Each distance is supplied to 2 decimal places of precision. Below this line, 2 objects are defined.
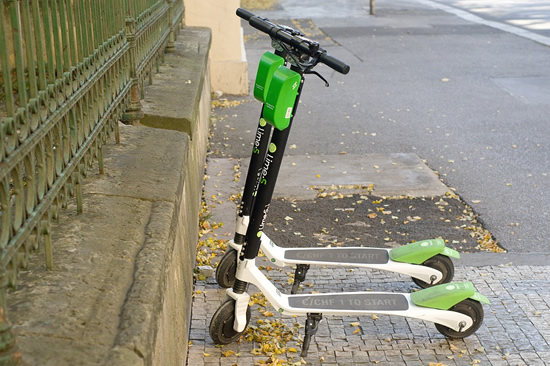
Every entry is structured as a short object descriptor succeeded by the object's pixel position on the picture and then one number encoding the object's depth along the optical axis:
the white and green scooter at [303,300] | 3.64
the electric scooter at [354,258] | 4.34
